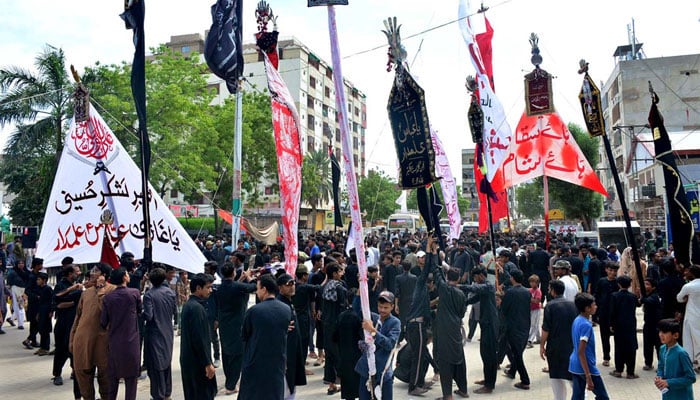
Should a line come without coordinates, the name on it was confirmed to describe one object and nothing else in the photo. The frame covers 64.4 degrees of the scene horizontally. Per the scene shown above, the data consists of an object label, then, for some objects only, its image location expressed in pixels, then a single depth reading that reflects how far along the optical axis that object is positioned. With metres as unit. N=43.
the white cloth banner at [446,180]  14.76
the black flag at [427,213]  7.06
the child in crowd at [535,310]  9.16
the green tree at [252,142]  32.78
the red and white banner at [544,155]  12.64
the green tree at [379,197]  65.69
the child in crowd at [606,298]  8.84
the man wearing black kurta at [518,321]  7.74
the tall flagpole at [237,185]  13.99
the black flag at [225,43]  12.45
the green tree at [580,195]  40.00
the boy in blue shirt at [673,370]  4.64
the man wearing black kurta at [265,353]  5.12
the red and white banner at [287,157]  8.44
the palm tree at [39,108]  21.92
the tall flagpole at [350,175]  5.24
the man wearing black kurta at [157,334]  6.50
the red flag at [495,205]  13.82
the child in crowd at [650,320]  8.17
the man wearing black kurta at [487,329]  7.59
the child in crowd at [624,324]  7.98
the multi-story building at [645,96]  42.88
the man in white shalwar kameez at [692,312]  7.77
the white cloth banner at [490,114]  12.99
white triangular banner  8.43
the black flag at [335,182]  20.86
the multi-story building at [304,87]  57.28
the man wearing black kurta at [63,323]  7.65
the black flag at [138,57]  8.02
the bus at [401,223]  51.02
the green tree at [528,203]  74.00
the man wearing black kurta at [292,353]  6.28
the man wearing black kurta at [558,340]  6.34
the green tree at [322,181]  54.72
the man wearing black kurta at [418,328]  7.17
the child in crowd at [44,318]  10.00
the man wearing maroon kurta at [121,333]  6.15
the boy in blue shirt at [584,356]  5.68
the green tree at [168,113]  25.66
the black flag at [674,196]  8.54
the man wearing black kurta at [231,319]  7.25
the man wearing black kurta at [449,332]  6.98
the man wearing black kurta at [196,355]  5.75
